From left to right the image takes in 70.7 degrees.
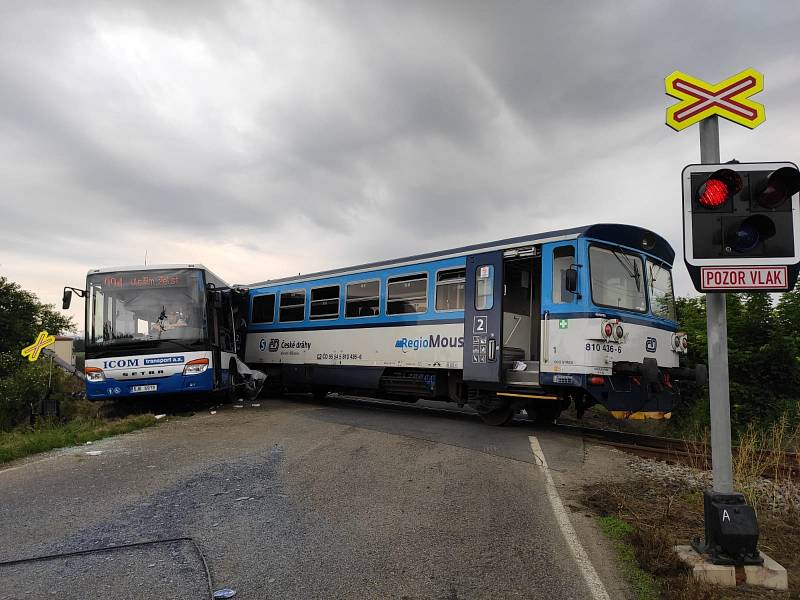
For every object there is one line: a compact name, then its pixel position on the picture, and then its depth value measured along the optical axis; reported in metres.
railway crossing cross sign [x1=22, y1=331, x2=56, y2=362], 16.05
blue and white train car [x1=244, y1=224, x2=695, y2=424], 8.52
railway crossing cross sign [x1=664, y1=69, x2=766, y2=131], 3.99
